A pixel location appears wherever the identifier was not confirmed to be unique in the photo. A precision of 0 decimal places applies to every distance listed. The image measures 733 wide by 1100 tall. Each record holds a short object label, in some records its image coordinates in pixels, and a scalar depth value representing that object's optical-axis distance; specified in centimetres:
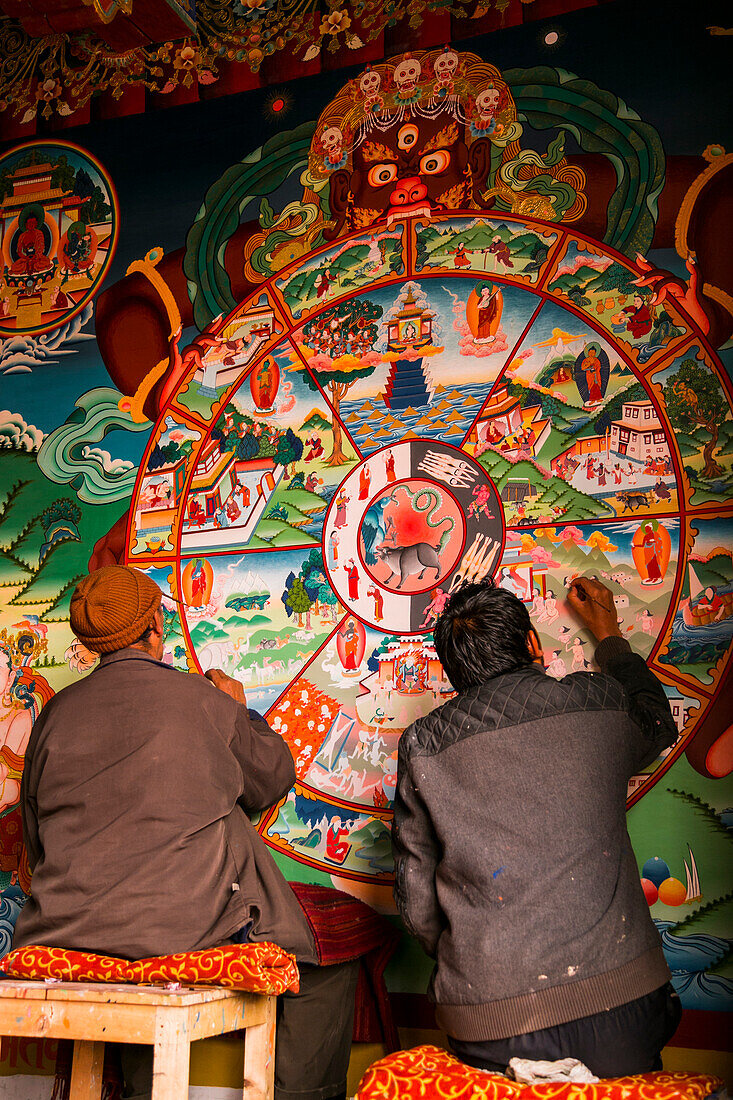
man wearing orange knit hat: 231
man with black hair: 191
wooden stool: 209
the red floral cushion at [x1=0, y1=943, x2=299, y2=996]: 220
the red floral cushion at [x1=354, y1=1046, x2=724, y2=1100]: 177
